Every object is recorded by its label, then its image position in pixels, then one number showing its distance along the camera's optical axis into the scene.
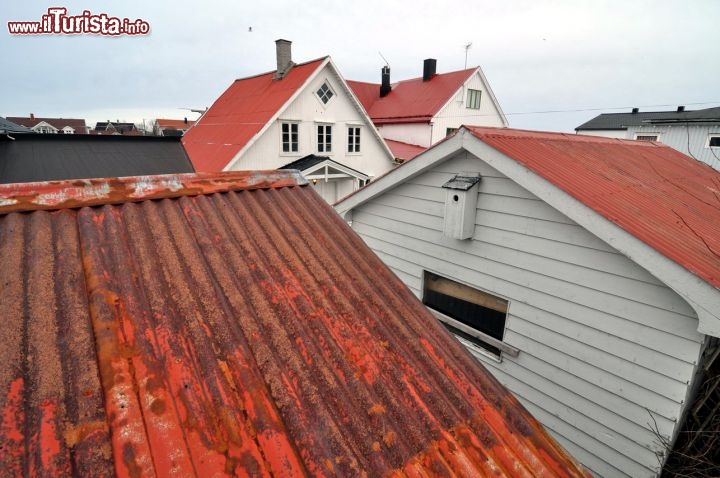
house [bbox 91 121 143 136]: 69.19
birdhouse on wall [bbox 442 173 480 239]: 4.28
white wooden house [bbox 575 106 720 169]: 17.05
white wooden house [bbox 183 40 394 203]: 14.20
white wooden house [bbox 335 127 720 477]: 3.09
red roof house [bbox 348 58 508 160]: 23.48
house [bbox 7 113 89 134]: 65.04
